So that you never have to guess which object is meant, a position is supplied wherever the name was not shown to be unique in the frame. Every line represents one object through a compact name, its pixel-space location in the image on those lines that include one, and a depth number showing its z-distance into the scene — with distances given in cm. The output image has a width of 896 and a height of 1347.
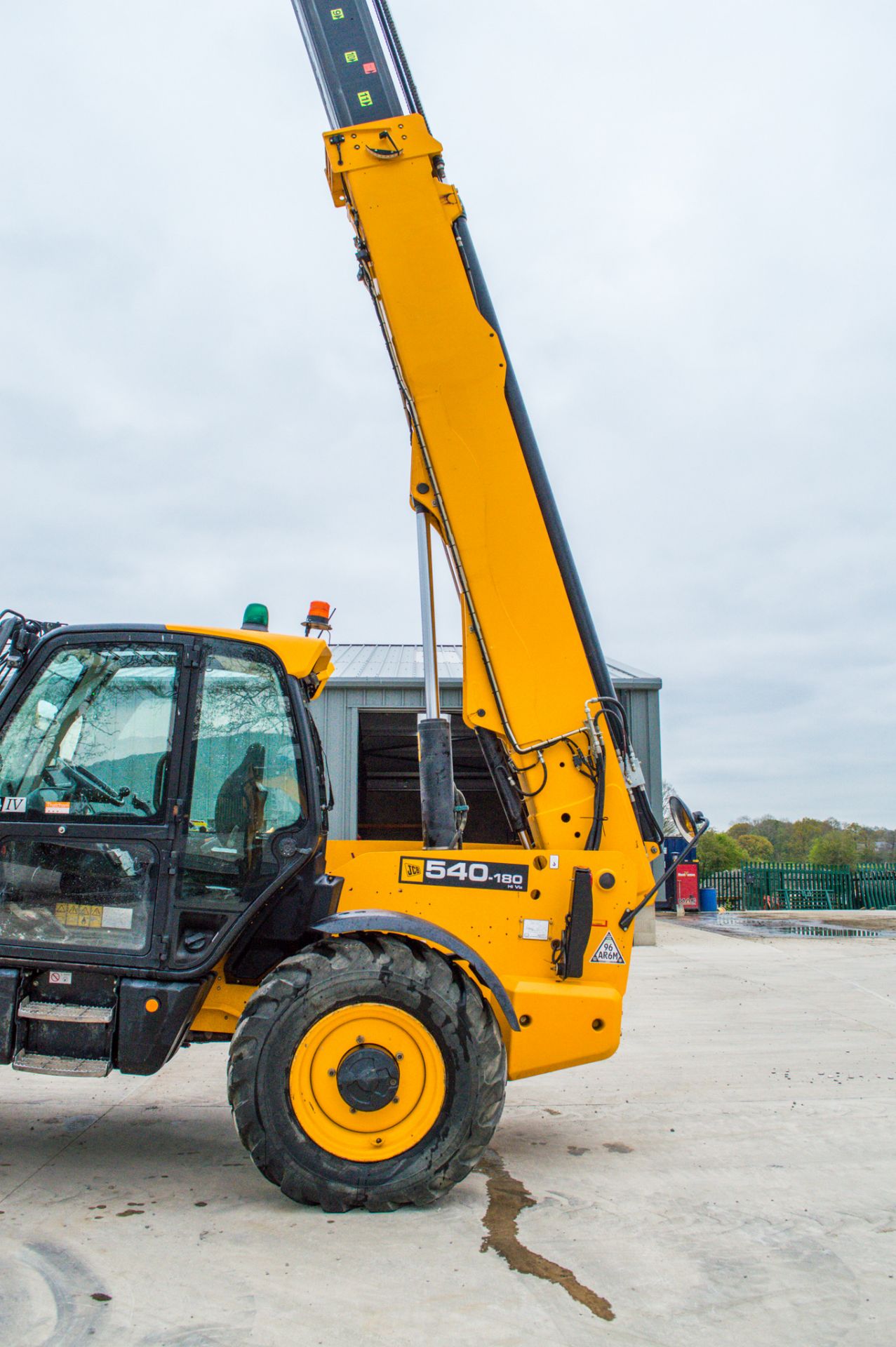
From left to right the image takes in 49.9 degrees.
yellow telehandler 366
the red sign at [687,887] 2214
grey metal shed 1486
